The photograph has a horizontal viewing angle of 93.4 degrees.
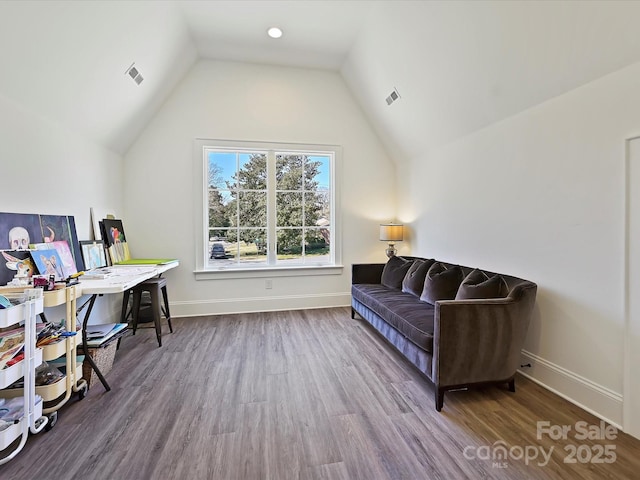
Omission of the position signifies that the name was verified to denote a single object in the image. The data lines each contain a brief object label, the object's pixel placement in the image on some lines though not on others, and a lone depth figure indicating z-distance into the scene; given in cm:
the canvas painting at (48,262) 234
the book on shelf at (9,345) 159
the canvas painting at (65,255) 258
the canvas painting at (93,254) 302
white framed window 429
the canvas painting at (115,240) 346
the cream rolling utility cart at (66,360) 187
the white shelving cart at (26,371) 156
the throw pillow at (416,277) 334
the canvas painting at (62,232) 255
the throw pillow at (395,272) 377
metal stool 318
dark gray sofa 209
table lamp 441
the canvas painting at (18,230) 215
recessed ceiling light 349
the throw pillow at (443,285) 291
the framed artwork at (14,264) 210
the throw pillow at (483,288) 238
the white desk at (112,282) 220
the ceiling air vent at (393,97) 368
